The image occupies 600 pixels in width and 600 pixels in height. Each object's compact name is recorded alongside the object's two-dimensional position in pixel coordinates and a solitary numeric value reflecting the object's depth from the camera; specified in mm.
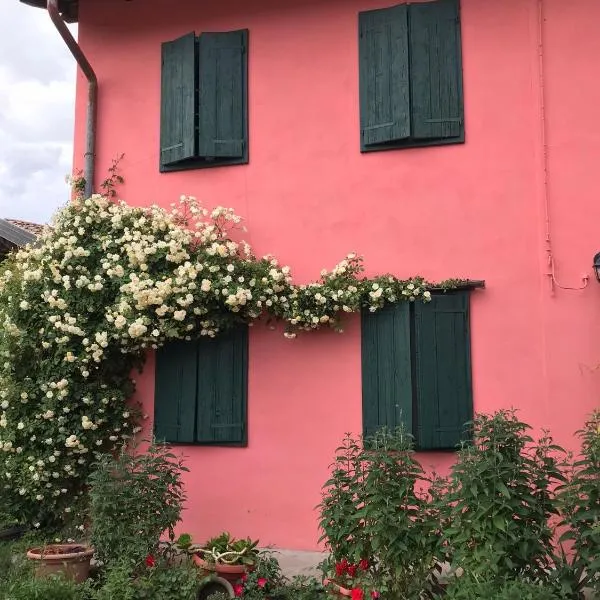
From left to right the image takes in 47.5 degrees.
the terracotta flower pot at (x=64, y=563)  5121
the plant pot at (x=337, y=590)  4386
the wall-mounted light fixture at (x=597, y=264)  5488
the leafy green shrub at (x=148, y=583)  4559
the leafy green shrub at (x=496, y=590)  3523
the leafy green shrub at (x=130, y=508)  4973
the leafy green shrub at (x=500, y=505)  3926
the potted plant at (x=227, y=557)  4973
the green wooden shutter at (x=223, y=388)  6457
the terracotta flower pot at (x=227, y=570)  4949
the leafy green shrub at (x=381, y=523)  4234
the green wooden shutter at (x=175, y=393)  6578
